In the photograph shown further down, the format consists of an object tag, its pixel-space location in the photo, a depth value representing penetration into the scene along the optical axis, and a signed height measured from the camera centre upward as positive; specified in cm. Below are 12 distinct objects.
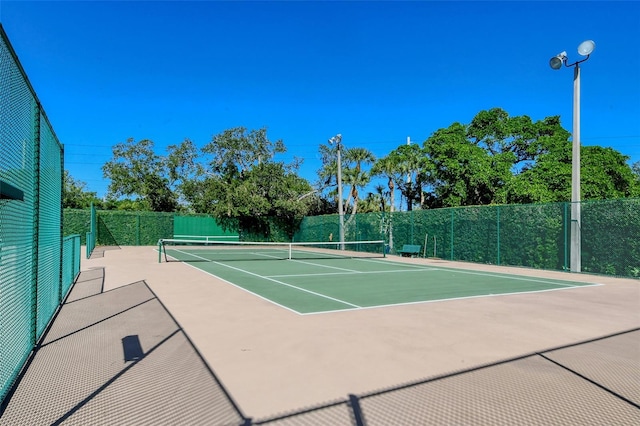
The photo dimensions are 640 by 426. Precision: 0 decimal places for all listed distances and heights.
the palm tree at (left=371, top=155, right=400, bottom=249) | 3225 +419
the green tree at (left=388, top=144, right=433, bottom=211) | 3158 +401
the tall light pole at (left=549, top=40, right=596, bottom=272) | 1351 +233
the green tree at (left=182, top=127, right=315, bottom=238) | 3119 +246
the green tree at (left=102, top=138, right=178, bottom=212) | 3941 +419
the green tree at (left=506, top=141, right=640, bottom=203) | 2567 +288
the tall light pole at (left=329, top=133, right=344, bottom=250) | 2565 +207
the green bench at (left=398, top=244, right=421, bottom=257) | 1979 -137
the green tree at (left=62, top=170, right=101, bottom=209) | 4551 +272
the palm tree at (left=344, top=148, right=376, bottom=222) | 3350 +392
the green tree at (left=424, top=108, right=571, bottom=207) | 2680 +437
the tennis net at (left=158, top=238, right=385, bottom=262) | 1894 -177
